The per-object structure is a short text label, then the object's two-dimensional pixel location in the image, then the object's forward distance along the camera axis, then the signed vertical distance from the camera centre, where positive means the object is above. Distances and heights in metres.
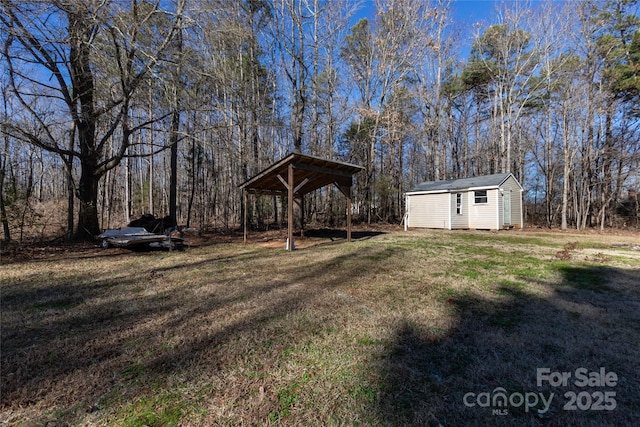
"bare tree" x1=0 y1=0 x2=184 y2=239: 6.58 +4.21
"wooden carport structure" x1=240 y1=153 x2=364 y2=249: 8.18 +1.38
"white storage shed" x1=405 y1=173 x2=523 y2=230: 14.06 +0.57
